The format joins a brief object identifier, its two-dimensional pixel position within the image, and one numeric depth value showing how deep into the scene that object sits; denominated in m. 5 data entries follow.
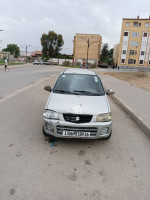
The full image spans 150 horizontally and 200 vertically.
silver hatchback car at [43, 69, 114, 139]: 3.28
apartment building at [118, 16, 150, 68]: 55.00
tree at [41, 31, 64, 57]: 71.75
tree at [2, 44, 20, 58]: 101.62
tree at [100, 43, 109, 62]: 75.19
